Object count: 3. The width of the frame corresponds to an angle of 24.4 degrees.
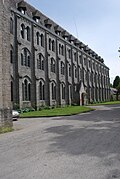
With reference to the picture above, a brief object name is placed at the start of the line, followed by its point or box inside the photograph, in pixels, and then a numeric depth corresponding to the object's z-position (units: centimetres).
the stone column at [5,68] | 1672
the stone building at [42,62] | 3753
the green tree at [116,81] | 13038
